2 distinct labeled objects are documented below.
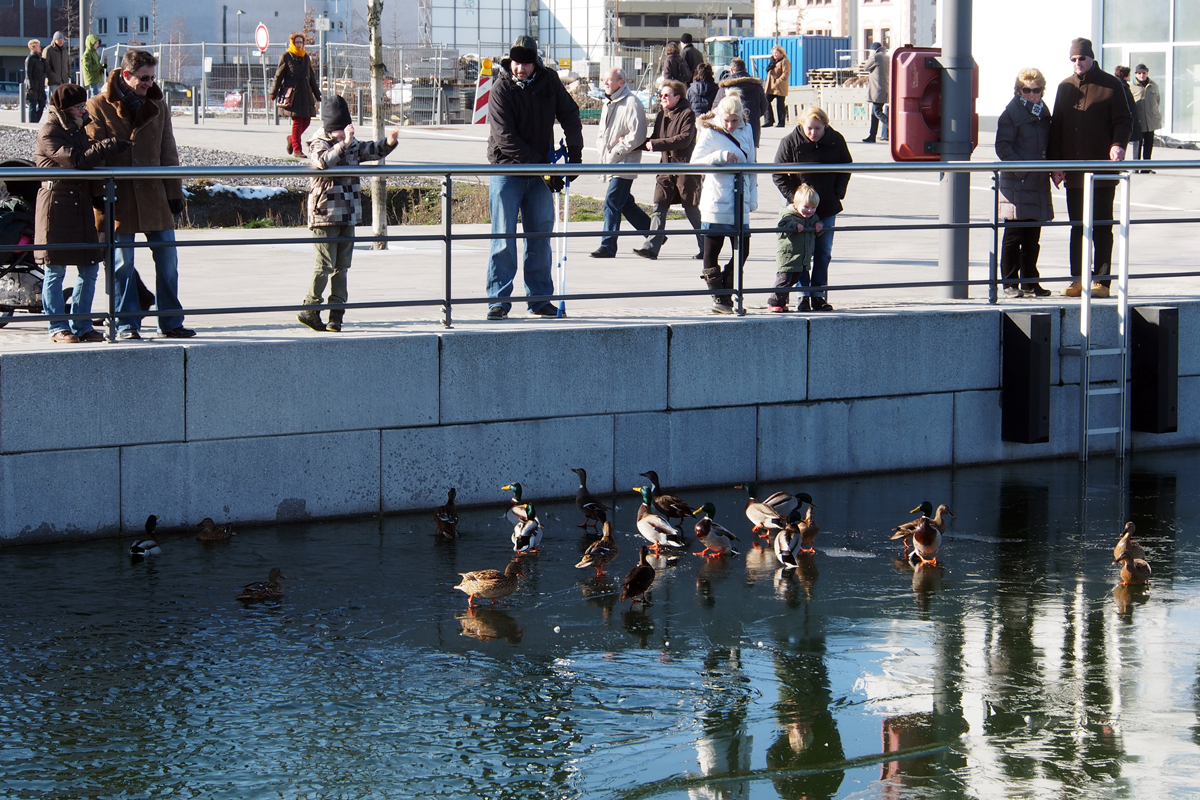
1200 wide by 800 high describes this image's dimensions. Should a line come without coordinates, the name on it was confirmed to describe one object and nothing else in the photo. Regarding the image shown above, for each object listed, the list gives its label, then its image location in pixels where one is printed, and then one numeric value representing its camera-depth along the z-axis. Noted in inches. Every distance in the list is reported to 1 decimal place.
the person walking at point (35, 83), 1409.9
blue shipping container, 2851.9
